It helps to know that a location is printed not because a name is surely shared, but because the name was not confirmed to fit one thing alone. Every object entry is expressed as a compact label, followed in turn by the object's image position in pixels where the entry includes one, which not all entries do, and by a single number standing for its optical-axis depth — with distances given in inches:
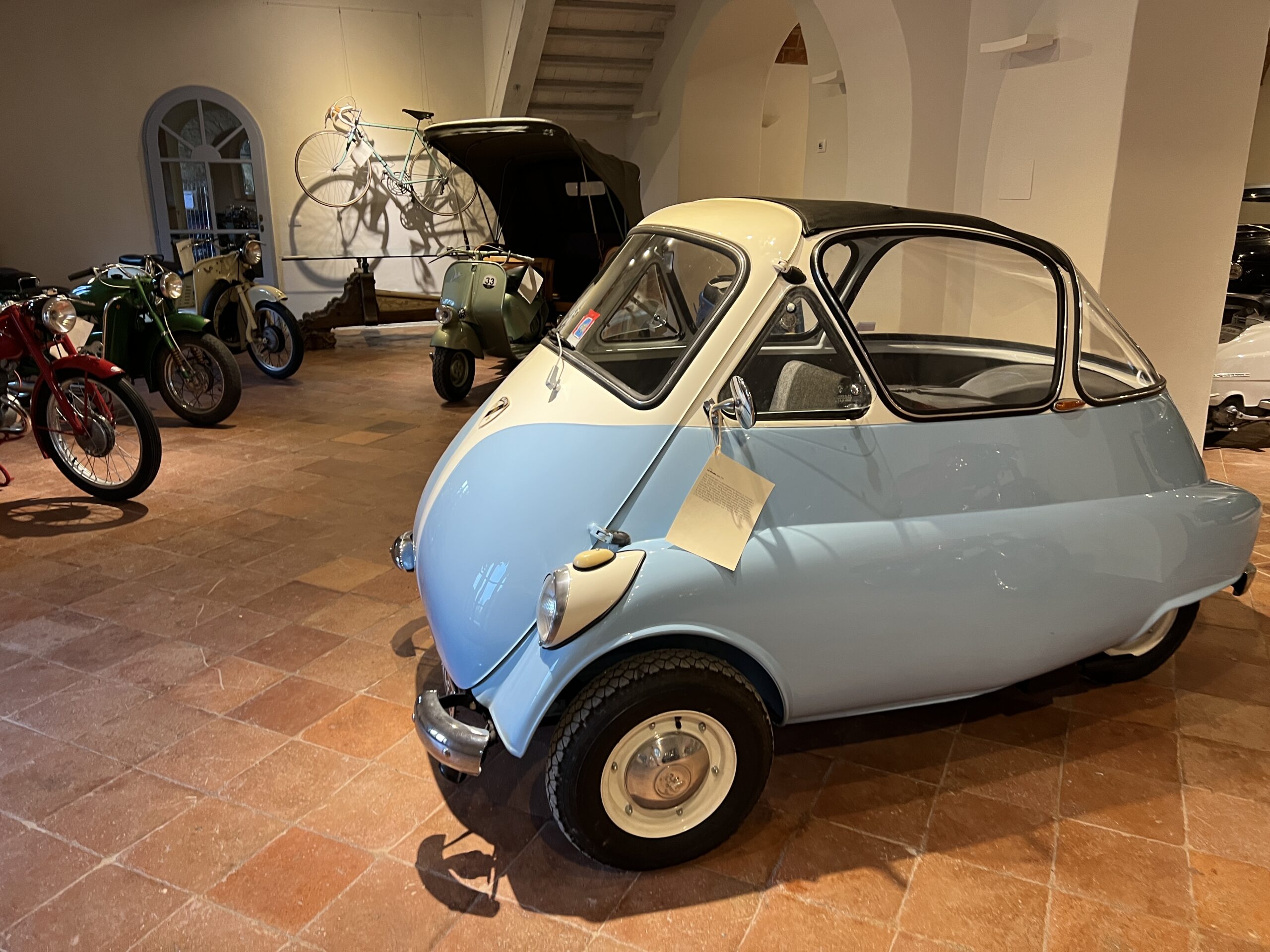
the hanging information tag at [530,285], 284.4
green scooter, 277.3
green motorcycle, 241.9
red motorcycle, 186.2
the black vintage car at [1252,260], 333.4
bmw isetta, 85.5
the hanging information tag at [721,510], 86.7
